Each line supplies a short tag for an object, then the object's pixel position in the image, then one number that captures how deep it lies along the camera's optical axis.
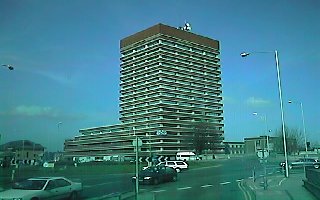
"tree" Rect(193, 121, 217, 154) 99.62
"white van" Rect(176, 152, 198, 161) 83.19
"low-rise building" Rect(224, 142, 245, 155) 125.74
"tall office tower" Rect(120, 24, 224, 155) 122.88
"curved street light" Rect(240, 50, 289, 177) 30.74
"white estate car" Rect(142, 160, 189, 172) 48.38
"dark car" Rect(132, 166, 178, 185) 28.27
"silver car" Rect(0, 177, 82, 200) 13.48
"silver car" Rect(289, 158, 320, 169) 41.41
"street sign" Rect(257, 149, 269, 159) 23.00
